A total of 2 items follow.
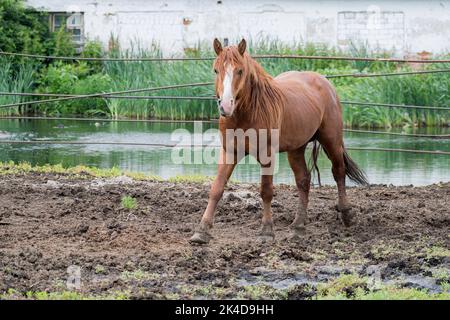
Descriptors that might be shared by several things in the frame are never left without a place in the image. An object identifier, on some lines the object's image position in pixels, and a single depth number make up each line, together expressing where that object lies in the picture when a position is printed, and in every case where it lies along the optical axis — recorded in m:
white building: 24.03
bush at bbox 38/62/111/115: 20.00
